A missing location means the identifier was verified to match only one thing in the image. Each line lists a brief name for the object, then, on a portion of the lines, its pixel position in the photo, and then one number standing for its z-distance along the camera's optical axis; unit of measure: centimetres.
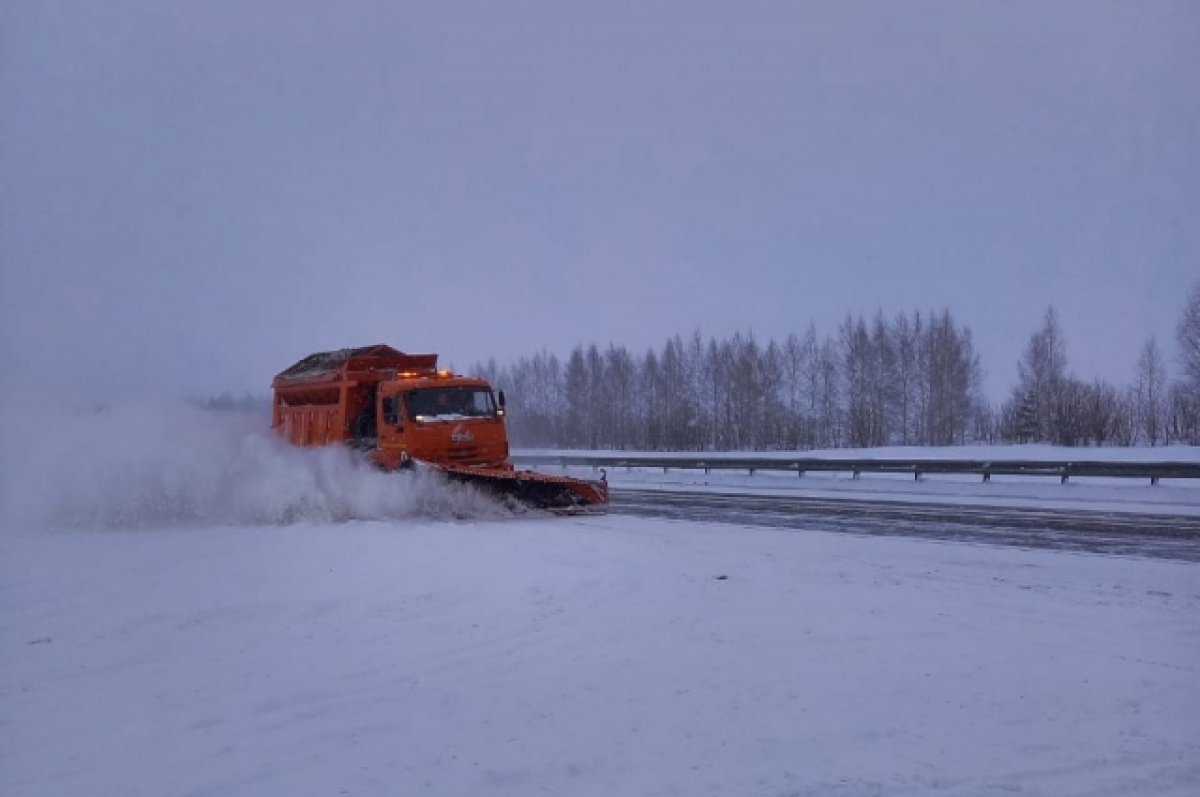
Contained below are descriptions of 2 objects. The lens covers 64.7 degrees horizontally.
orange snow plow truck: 1903
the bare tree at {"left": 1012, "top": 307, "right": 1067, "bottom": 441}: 5672
